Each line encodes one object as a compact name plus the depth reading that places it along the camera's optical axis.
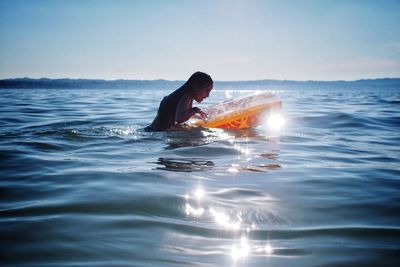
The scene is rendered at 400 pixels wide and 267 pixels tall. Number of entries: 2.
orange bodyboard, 6.95
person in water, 6.37
